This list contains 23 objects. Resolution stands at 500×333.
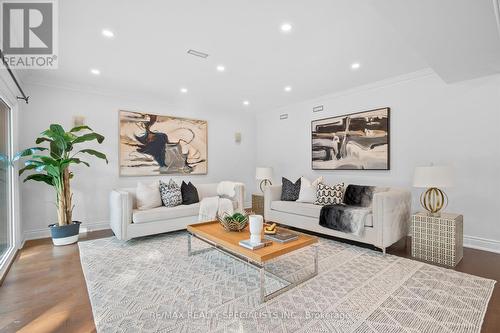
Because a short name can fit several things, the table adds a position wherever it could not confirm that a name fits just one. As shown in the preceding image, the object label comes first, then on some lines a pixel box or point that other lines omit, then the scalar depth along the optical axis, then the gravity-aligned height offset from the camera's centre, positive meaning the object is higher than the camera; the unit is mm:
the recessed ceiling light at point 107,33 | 2495 +1382
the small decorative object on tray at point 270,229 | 2518 -692
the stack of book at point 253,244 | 2113 -722
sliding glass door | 3012 -232
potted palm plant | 3361 -113
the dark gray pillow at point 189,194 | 4215 -525
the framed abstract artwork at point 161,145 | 4590 +402
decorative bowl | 2652 -644
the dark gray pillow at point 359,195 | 3607 -491
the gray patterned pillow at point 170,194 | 4027 -512
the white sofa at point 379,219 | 2975 -774
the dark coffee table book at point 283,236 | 2325 -726
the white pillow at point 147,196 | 3855 -514
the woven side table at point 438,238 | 2691 -873
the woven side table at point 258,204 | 5324 -896
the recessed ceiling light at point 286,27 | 2412 +1391
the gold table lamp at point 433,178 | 2778 -177
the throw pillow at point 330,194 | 3811 -500
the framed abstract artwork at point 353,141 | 4059 +403
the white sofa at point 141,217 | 3469 -811
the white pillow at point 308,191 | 4113 -473
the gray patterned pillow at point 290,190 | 4363 -493
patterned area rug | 1709 -1130
